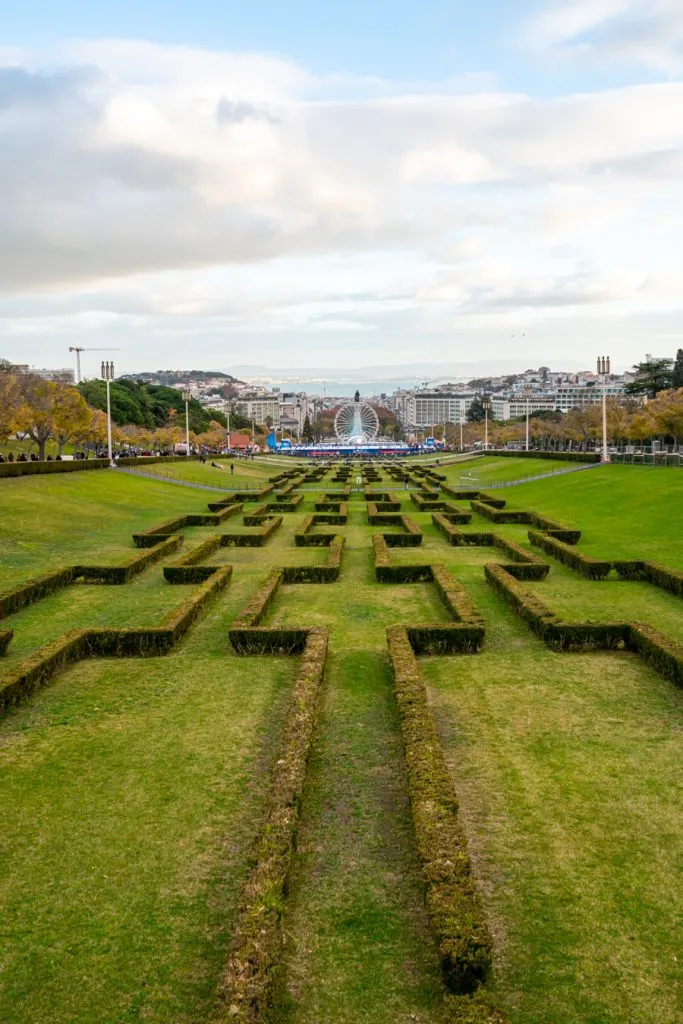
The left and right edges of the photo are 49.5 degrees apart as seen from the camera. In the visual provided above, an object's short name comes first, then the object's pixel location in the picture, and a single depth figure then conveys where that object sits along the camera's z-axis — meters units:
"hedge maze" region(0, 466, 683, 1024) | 5.55
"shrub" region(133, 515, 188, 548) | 25.81
